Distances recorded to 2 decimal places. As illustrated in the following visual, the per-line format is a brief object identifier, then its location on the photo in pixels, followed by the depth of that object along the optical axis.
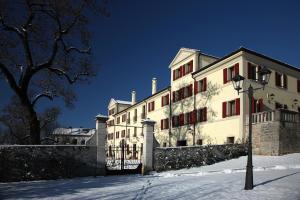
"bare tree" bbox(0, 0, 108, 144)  18.08
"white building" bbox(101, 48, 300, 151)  24.02
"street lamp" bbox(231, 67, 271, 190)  9.88
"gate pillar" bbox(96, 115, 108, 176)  16.56
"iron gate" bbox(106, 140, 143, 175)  17.14
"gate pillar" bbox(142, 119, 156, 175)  17.53
